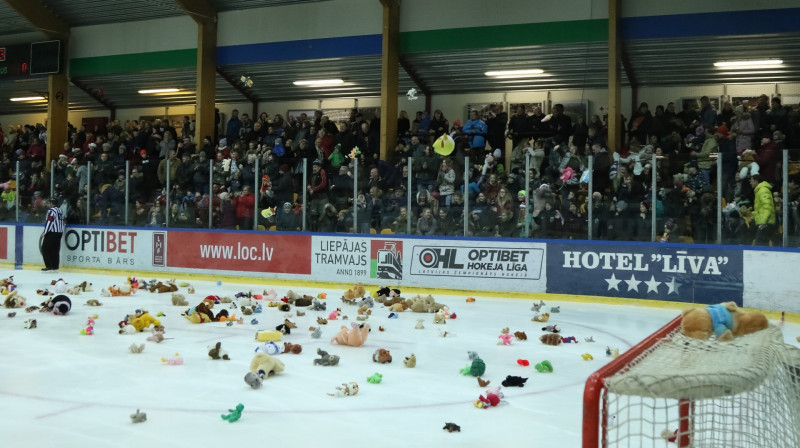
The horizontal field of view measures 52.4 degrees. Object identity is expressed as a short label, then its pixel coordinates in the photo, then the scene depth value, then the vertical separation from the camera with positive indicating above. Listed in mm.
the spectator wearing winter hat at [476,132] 16281 +2077
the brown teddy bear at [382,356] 6676 -1016
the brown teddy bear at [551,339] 7828 -991
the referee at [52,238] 17297 -258
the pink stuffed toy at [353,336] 7523 -970
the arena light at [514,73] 18922 +3833
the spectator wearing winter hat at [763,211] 11086 +409
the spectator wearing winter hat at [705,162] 11586 +1108
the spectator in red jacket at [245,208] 15375 +419
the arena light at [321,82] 21141 +3917
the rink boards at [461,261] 11438 -474
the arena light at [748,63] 17047 +3758
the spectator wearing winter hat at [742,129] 13977 +1944
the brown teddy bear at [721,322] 2996 -308
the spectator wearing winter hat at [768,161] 11078 +1092
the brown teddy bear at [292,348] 7090 -1024
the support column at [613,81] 15953 +3095
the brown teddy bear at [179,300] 10812 -953
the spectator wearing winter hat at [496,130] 16422 +2139
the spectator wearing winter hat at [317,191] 14641 +735
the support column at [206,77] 19703 +3740
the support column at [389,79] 17797 +3419
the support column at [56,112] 21906 +3099
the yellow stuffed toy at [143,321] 8266 -960
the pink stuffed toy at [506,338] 7855 -999
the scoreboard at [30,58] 21562 +4506
